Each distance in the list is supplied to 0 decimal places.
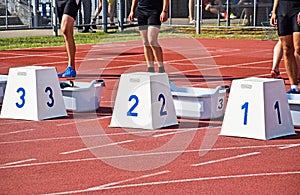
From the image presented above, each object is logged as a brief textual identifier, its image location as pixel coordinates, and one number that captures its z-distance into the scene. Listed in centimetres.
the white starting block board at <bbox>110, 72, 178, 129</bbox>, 1085
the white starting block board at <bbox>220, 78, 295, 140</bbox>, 1020
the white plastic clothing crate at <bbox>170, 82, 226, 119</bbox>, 1147
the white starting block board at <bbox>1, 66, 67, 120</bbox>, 1155
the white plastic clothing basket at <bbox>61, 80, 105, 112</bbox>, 1218
